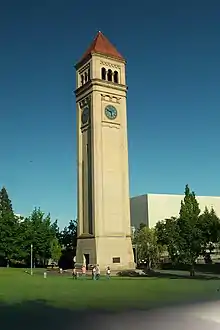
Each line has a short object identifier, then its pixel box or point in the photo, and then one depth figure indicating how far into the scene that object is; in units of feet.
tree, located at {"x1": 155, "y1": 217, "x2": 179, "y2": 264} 130.62
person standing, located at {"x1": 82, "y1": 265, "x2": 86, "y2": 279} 155.47
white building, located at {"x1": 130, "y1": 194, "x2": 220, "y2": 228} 289.74
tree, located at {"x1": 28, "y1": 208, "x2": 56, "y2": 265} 215.31
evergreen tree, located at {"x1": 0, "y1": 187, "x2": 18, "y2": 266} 210.38
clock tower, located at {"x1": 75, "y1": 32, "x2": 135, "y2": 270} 176.04
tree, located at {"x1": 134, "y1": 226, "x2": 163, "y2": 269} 205.46
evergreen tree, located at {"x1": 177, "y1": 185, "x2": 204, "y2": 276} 128.57
